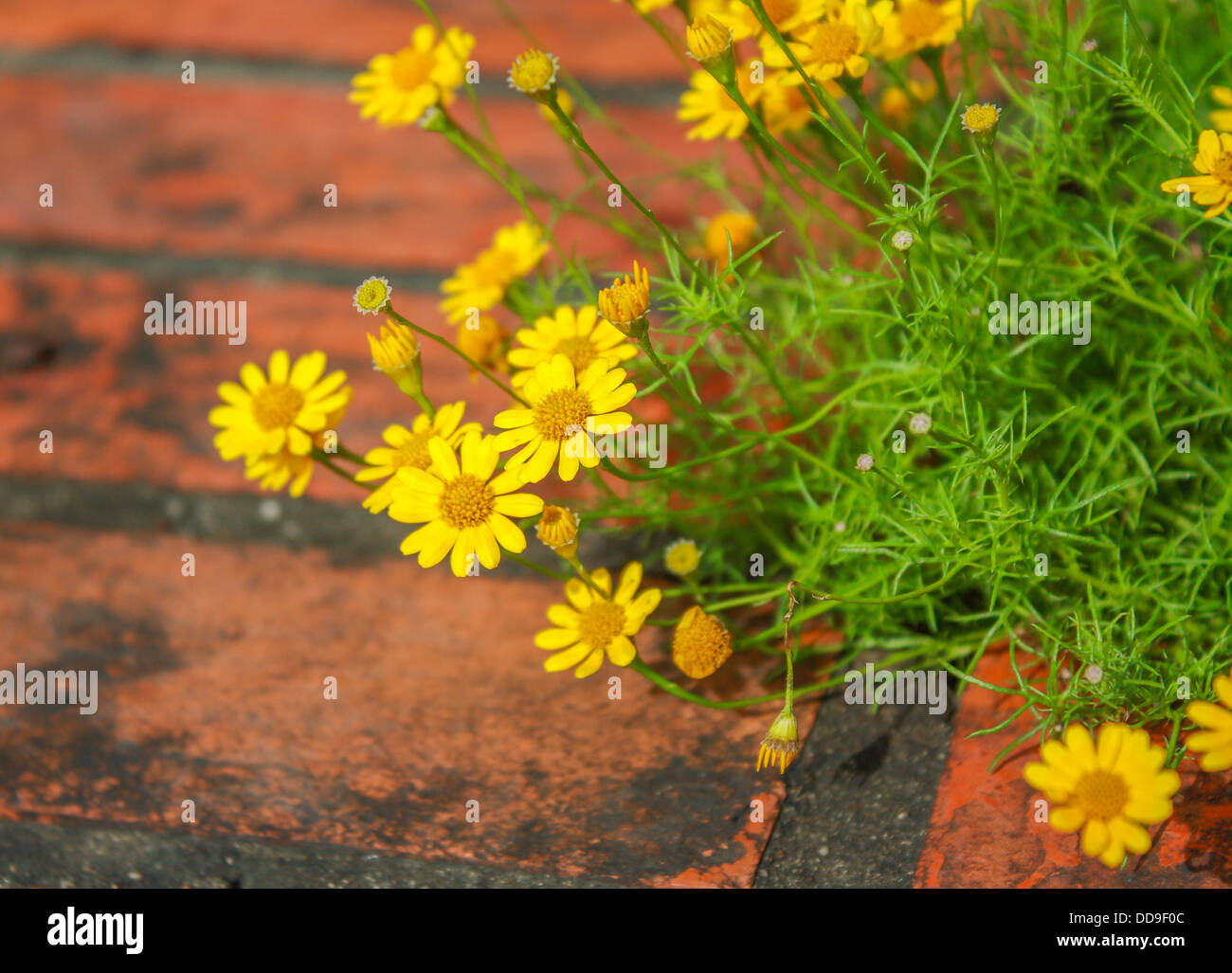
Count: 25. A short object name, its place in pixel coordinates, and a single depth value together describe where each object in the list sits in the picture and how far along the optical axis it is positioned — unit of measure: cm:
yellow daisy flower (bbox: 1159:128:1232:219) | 39
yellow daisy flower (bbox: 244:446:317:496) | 42
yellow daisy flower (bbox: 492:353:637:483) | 40
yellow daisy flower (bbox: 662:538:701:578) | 41
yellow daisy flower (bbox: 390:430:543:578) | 40
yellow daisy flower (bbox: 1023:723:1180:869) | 38
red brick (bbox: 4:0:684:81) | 50
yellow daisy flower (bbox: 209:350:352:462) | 42
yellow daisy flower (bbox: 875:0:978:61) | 42
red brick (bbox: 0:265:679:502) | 45
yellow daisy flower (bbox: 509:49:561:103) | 40
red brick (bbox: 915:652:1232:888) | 38
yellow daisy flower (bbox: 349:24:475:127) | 43
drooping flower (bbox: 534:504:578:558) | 40
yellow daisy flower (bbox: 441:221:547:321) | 43
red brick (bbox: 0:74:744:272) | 48
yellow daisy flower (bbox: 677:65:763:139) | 42
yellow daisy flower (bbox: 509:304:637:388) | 41
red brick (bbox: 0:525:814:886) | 40
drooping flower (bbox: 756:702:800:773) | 39
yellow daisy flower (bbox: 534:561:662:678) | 41
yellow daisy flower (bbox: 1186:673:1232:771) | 37
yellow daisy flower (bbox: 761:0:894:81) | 40
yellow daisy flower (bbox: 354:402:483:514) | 41
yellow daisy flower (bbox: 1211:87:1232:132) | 40
